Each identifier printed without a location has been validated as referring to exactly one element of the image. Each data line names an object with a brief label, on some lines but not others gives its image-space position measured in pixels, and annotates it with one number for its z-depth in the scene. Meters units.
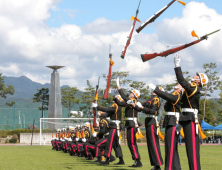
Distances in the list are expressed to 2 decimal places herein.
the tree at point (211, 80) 56.16
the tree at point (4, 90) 70.32
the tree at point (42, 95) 72.69
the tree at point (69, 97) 62.44
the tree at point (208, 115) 65.81
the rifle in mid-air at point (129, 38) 11.98
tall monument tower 48.00
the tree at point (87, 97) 55.91
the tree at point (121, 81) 54.53
